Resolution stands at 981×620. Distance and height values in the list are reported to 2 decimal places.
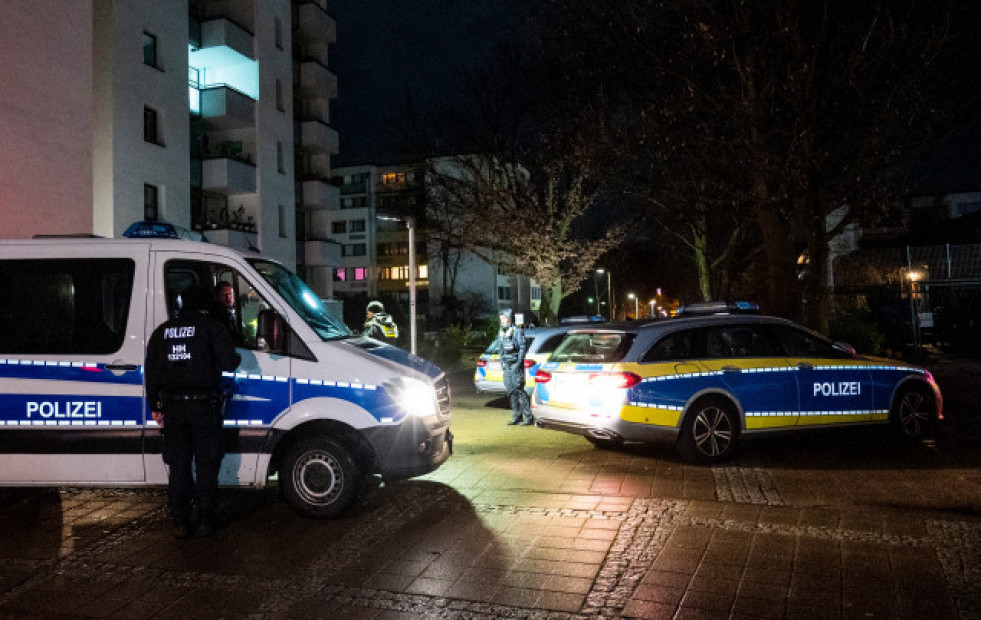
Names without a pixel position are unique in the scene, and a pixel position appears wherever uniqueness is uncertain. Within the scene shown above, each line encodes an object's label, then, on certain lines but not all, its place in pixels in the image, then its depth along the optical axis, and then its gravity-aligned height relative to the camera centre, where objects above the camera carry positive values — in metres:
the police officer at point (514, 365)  11.13 -0.52
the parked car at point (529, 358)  12.09 -0.47
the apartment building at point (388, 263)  64.88 +6.55
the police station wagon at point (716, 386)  8.04 -0.70
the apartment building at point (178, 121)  13.27 +6.45
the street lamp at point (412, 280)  13.20 +0.98
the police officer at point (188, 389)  5.43 -0.36
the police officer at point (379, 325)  13.15 +0.19
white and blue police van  5.95 -0.38
